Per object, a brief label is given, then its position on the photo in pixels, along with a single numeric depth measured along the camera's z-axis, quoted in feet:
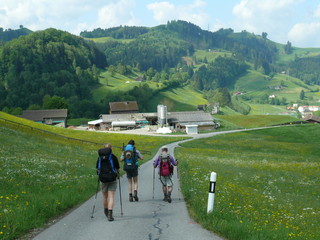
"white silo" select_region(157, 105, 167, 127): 434.30
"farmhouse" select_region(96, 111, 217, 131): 424.87
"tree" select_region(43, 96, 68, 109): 521.65
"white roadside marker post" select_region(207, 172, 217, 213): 40.19
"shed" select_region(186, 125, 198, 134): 376.07
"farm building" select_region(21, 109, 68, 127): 440.86
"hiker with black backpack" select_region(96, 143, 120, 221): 43.24
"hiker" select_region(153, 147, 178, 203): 54.29
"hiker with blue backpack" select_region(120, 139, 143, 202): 53.26
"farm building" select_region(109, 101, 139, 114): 545.44
